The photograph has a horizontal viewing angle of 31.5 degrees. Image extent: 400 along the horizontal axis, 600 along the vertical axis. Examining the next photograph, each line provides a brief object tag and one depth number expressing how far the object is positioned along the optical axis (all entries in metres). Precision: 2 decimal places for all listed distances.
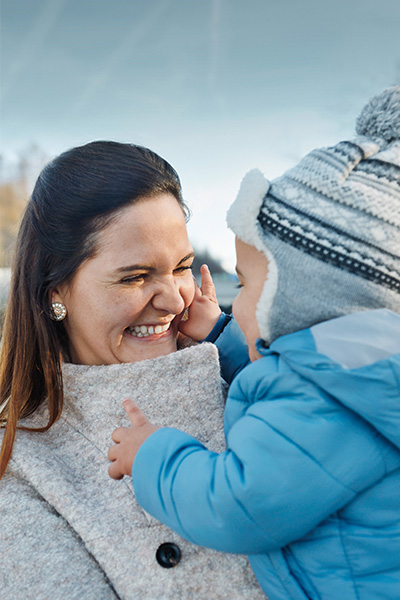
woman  0.66
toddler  0.54
